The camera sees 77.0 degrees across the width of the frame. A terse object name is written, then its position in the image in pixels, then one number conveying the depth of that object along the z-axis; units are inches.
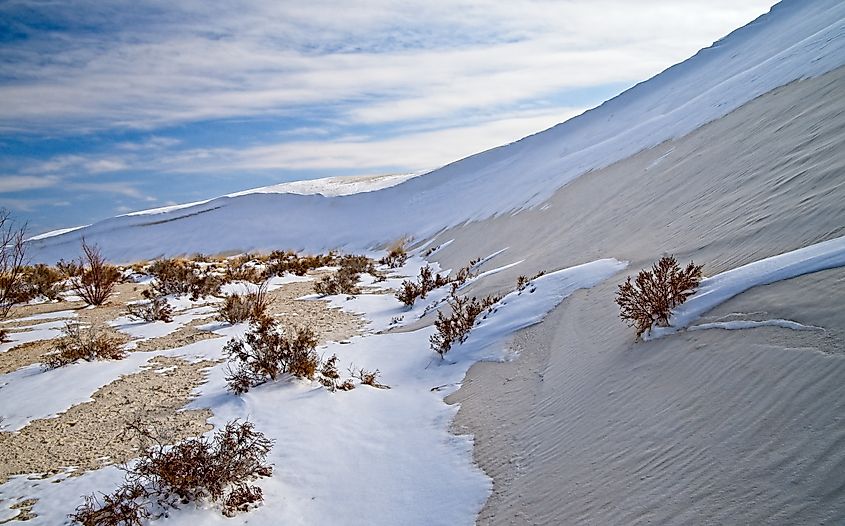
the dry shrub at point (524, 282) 310.2
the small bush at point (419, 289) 445.7
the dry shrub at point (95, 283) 510.6
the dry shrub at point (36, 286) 533.0
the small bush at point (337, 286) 544.7
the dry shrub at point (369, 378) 244.4
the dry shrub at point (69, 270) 730.5
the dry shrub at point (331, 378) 235.5
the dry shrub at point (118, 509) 126.6
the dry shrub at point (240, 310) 395.9
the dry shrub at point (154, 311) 421.1
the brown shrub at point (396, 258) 885.1
